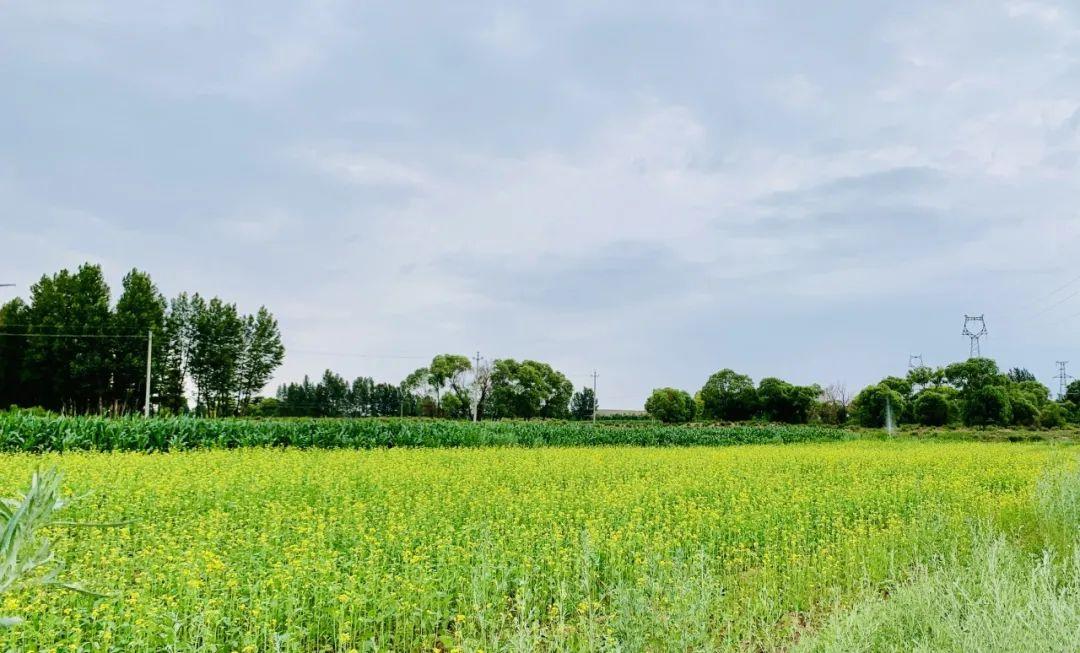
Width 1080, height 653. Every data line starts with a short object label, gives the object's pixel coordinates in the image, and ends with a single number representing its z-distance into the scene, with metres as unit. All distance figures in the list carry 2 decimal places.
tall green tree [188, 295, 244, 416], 60.78
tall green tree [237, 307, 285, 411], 63.00
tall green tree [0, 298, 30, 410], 52.16
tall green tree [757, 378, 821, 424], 63.31
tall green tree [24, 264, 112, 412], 51.41
